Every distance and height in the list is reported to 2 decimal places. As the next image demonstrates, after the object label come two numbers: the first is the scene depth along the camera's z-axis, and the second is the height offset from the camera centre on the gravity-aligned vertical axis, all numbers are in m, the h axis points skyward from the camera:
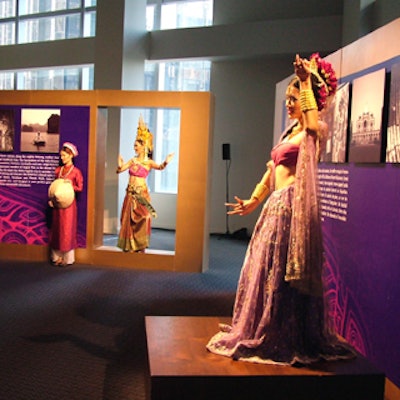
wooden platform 2.29 -0.95
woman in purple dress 2.47 -0.45
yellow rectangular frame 6.03 -0.05
